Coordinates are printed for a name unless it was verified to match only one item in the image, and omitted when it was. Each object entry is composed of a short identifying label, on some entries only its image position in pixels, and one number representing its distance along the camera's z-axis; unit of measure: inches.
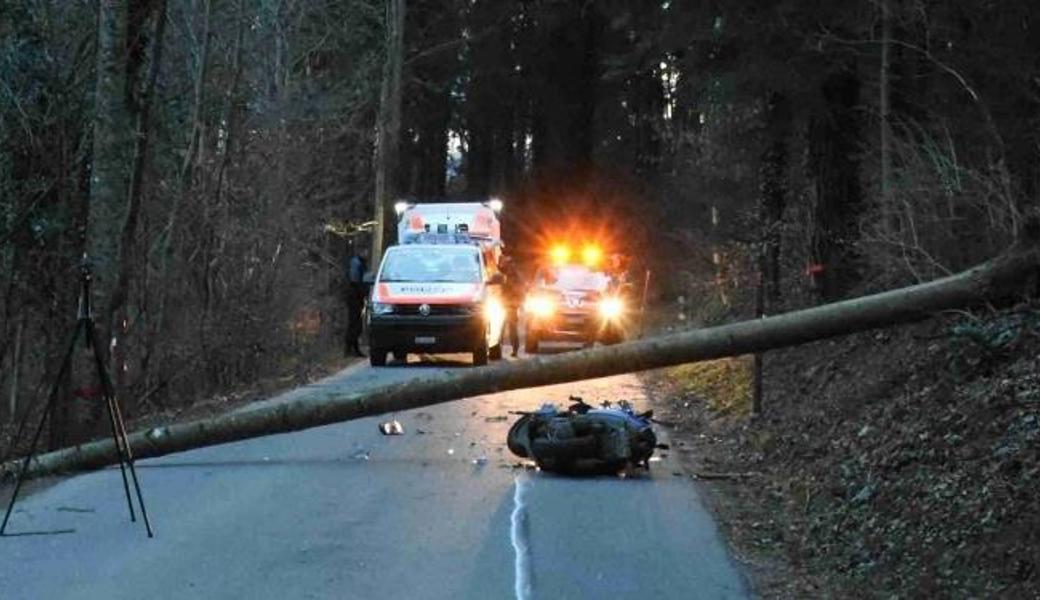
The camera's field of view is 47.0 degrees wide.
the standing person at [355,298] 959.6
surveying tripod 330.3
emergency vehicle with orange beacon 1043.3
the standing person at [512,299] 1033.5
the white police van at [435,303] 837.8
